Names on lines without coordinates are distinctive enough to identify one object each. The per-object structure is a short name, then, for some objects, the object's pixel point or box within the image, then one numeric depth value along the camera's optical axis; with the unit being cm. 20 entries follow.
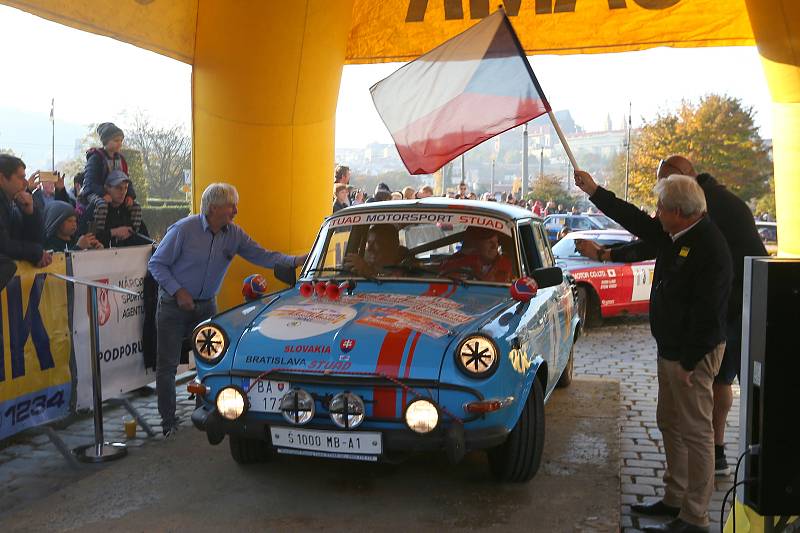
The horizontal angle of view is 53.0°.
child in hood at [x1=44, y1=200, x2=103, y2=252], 688
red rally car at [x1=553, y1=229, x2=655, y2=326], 1148
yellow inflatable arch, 798
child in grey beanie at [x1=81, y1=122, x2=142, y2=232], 759
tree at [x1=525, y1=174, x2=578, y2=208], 8481
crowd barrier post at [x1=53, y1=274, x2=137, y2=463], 556
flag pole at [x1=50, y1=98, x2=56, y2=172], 3609
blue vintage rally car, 421
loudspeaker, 254
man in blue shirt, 611
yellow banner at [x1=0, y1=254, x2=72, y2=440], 555
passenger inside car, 579
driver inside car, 564
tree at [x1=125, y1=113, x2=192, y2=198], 3944
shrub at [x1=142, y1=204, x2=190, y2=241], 3541
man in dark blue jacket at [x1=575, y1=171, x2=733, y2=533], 418
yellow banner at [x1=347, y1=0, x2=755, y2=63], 955
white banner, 624
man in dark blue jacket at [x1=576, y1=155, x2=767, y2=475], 528
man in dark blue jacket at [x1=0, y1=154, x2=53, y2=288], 558
